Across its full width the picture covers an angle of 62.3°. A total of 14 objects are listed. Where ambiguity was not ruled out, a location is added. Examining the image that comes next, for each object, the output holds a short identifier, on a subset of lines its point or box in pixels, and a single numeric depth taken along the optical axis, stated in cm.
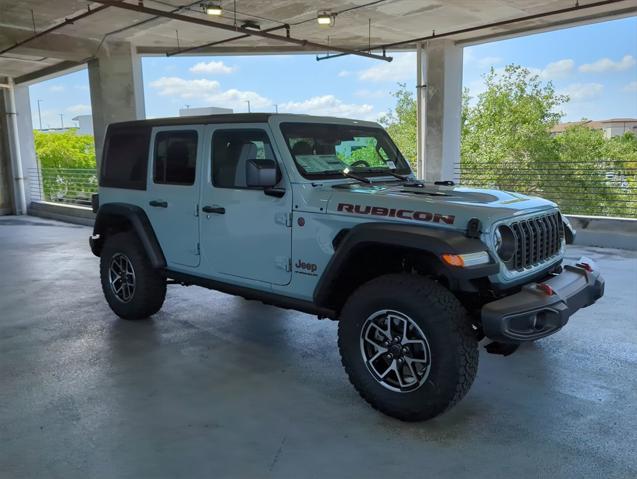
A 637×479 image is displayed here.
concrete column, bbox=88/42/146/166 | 1045
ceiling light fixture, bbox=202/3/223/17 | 744
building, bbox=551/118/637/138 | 4191
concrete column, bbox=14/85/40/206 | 1470
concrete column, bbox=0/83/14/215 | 1472
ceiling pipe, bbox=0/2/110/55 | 746
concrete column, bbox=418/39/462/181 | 1012
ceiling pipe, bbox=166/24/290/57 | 891
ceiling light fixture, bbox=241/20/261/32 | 861
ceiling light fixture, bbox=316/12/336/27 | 815
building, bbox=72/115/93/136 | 5548
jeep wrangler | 267
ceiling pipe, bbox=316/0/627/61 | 732
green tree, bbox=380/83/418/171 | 2823
